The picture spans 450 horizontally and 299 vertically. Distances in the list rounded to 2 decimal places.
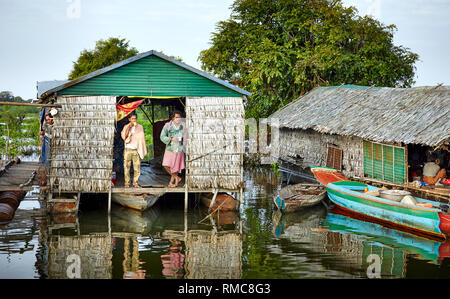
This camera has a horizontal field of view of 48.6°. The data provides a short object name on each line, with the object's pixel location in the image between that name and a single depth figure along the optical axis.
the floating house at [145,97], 13.70
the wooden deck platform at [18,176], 13.96
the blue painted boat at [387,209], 11.90
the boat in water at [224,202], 14.84
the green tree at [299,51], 25.91
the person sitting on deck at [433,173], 14.52
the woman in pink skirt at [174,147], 14.49
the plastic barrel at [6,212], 13.12
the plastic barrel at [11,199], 14.38
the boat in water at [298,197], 15.20
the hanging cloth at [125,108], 14.18
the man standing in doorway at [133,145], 14.16
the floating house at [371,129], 14.34
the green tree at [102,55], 39.78
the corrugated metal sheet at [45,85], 20.67
